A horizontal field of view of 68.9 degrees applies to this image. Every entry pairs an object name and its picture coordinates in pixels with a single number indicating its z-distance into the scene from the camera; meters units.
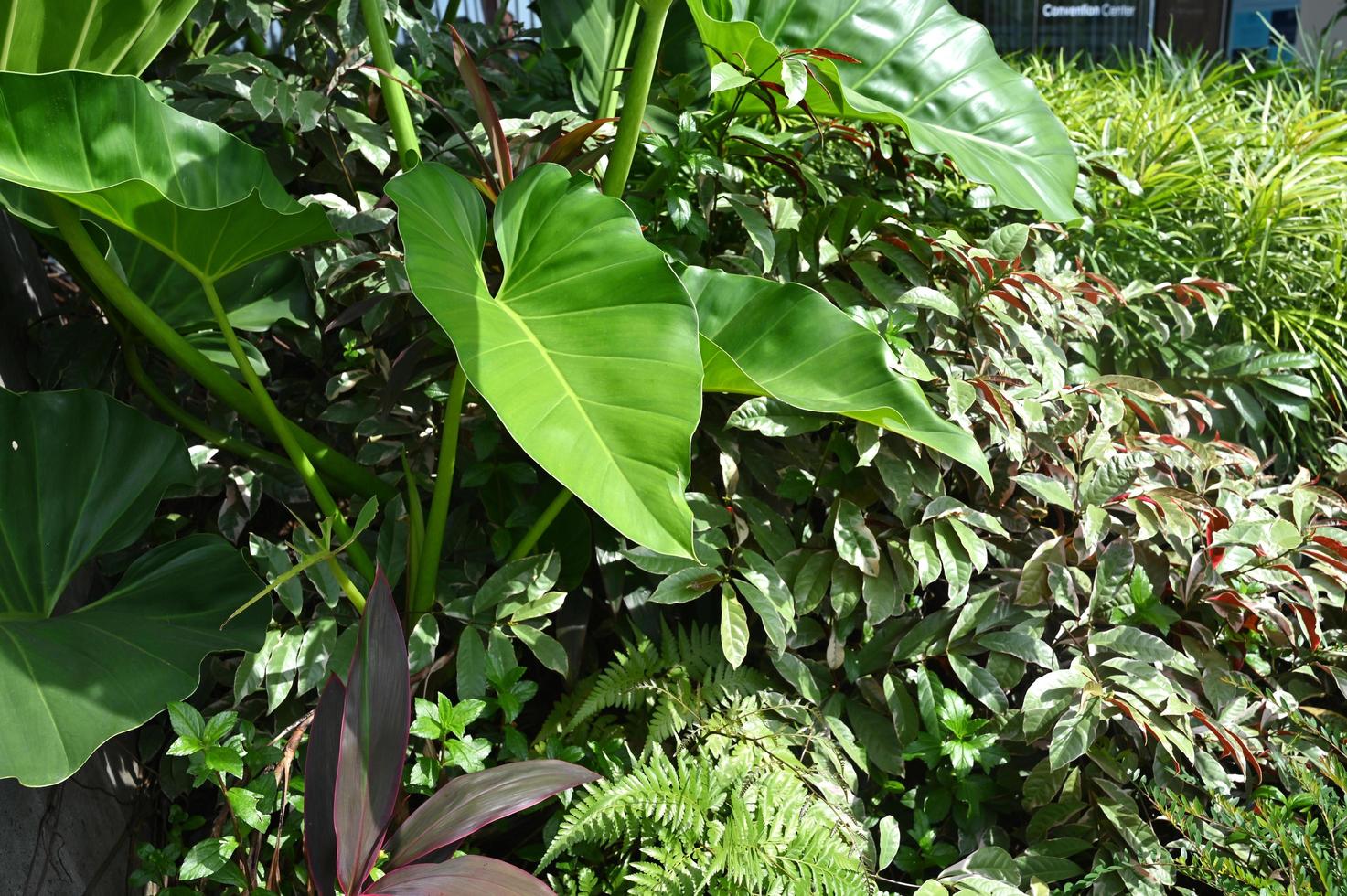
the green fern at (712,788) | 1.18
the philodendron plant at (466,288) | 0.98
